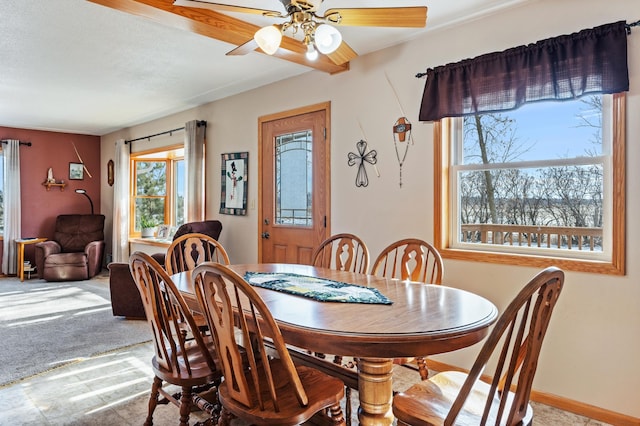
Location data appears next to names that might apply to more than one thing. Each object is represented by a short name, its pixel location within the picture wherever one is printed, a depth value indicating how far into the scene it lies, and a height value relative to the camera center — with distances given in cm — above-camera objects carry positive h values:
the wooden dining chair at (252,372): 137 -58
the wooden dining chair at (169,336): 175 -56
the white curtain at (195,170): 519 +46
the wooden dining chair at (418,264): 230 -35
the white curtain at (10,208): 663 +0
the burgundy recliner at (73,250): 628 -67
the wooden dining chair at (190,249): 287 -30
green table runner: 183 -40
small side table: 637 -66
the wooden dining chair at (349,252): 276 -32
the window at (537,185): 239 +13
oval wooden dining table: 136 -42
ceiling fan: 197 +93
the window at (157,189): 654 +29
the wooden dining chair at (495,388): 119 -59
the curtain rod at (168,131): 521 +105
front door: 389 +22
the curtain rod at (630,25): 219 +94
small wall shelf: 710 +39
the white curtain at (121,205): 669 +4
